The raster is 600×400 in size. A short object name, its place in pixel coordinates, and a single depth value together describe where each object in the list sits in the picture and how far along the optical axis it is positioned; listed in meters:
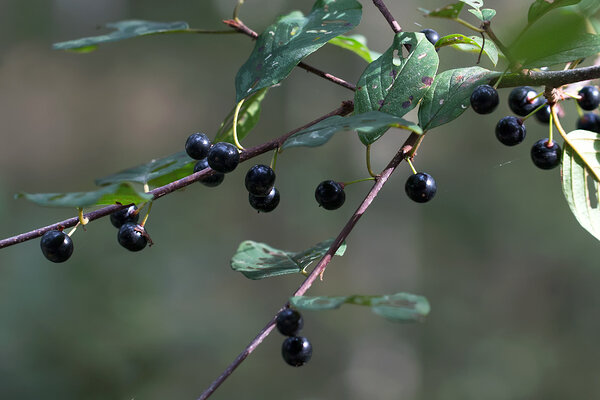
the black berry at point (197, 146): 0.66
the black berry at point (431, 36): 0.68
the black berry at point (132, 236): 0.66
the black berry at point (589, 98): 0.70
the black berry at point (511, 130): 0.68
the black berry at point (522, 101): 0.69
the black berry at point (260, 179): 0.65
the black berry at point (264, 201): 0.67
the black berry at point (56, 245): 0.65
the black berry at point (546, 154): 0.68
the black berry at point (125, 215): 0.66
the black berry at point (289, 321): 0.62
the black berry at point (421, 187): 0.67
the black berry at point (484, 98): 0.65
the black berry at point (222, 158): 0.65
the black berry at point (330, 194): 0.67
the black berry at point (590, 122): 0.72
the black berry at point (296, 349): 0.63
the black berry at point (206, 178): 0.67
